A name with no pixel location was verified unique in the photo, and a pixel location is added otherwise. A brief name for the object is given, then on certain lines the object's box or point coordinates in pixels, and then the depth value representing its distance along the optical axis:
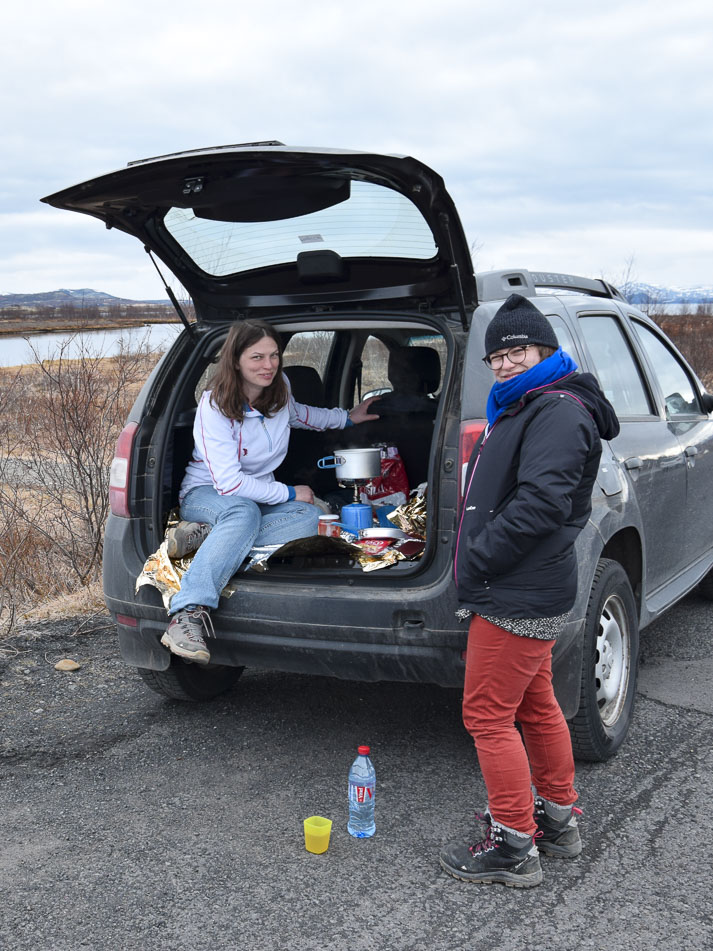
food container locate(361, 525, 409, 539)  3.60
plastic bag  4.23
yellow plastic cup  2.84
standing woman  2.49
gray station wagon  3.09
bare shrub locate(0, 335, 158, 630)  7.14
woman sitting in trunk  3.61
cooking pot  3.90
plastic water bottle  2.90
